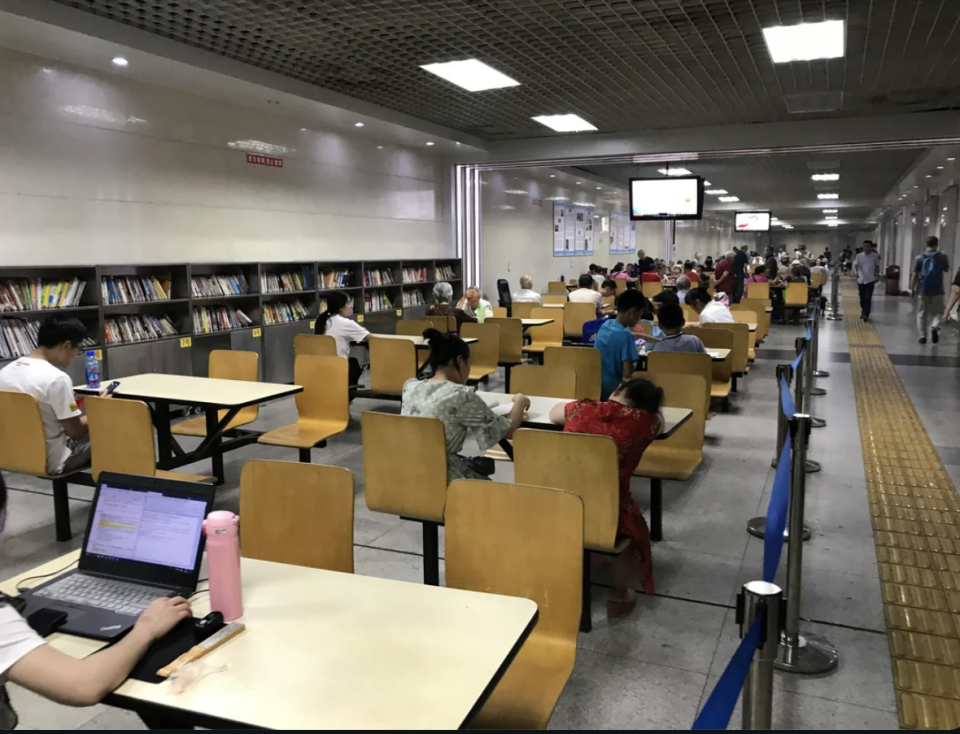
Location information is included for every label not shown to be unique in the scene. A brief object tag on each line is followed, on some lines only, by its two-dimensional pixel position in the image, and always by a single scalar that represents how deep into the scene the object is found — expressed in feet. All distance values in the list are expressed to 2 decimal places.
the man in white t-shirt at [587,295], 30.40
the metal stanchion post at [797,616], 9.00
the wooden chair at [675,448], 12.30
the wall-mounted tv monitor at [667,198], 37.99
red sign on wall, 26.65
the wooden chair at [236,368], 16.80
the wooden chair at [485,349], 22.16
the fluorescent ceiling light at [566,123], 31.24
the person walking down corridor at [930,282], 34.40
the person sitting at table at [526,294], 33.99
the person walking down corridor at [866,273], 44.93
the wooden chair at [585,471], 9.26
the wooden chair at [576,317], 28.86
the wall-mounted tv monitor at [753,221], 75.51
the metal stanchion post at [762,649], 4.28
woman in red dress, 10.23
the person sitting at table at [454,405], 10.46
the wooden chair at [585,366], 17.29
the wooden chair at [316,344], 20.11
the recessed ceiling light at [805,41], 19.26
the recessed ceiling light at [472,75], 22.59
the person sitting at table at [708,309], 23.45
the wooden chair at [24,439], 12.42
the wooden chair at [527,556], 6.86
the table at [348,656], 4.50
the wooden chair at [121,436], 11.58
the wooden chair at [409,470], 10.12
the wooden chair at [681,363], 16.48
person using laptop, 4.58
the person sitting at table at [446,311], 24.90
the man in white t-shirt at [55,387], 12.77
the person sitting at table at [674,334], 17.58
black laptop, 5.97
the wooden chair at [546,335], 27.76
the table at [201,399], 13.78
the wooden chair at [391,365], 19.21
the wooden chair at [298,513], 7.64
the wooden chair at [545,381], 14.68
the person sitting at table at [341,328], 21.17
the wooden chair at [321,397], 15.47
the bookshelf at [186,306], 19.60
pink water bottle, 5.61
